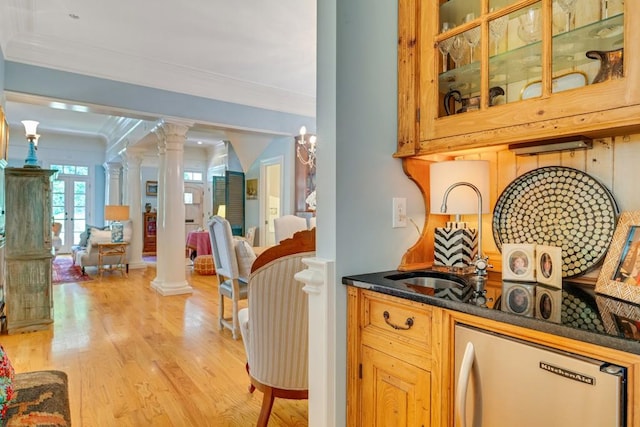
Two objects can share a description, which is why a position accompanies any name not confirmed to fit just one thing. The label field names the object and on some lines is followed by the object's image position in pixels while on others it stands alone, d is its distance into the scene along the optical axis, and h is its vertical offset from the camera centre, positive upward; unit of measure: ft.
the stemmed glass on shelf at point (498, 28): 4.36 +2.14
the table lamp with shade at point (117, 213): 25.59 -0.40
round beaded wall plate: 4.22 -0.08
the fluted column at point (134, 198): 24.57 +0.63
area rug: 20.43 -4.00
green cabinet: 11.94 -1.41
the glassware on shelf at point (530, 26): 4.11 +2.07
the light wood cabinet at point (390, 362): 3.89 -1.76
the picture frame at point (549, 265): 4.05 -0.63
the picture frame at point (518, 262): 4.25 -0.63
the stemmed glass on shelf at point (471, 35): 4.59 +2.16
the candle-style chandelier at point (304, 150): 19.77 +3.12
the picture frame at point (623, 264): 3.54 -0.56
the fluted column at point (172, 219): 16.96 -0.54
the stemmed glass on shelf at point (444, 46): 4.83 +2.11
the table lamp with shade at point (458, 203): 4.99 +0.07
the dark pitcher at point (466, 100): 4.47 +1.38
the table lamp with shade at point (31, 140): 12.92 +2.37
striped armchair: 5.88 -1.79
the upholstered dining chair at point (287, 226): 14.01 -0.70
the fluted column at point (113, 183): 30.81 +2.02
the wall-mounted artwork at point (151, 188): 34.55 +1.80
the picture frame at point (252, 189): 24.21 +1.23
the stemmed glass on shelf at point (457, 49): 4.78 +2.07
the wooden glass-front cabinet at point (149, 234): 33.35 -2.40
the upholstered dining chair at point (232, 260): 10.69 -1.54
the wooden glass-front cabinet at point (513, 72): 3.53 +1.56
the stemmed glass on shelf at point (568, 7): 3.97 +2.15
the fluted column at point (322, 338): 4.67 -1.67
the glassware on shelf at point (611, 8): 3.59 +1.99
